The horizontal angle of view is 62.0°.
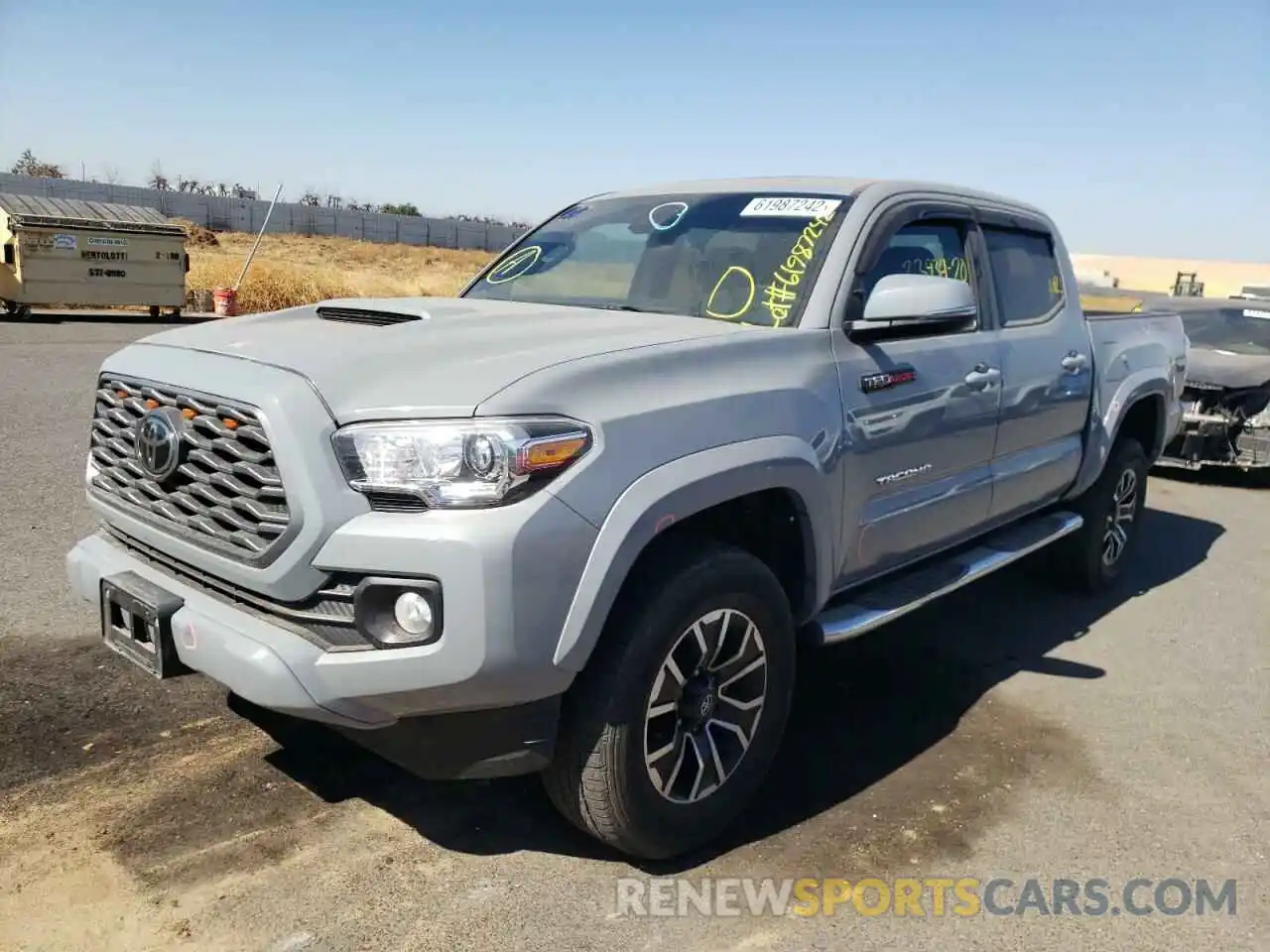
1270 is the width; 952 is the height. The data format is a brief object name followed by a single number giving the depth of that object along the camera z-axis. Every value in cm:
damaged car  916
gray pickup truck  249
